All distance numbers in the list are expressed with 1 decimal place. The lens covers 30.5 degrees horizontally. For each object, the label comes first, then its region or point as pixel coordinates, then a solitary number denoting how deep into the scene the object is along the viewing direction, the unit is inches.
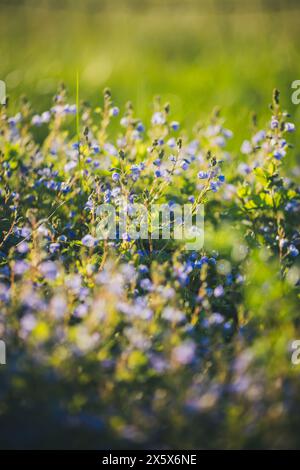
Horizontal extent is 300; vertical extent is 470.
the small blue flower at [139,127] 126.2
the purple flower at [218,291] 94.2
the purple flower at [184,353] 68.4
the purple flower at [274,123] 115.4
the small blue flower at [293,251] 105.3
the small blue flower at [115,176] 104.8
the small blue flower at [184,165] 108.0
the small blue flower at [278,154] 113.6
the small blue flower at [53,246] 94.1
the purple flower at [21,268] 83.1
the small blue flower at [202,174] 104.7
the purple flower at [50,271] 80.7
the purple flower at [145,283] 89.8
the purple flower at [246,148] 130.2
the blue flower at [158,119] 122.0
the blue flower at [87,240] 92.8
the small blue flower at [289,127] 116.3
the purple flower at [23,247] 89.7
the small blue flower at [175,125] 122.2
